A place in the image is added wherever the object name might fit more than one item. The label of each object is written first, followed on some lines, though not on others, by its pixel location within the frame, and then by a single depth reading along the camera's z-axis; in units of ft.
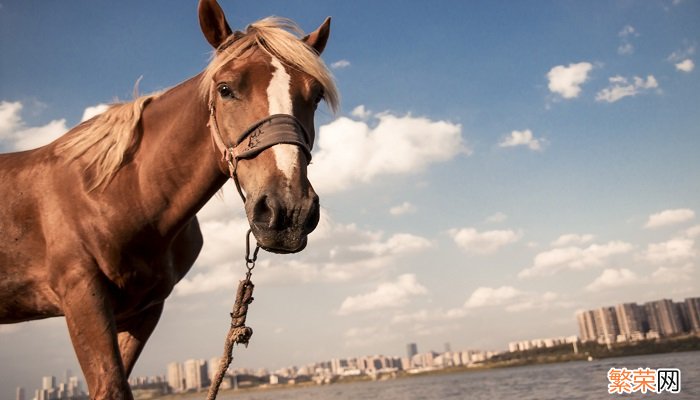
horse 8.49
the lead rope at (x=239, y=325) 8.91
